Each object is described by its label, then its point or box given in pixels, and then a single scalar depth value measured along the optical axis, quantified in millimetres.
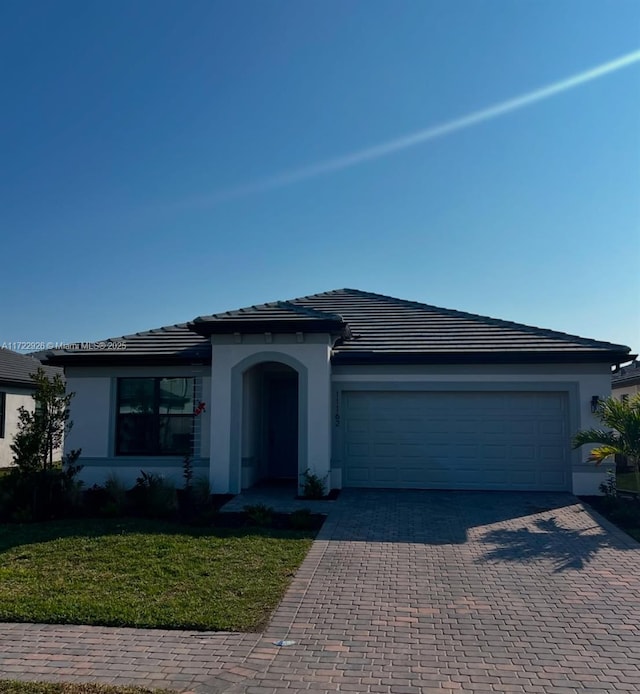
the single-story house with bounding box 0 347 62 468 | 20281
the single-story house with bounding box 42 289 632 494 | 12344
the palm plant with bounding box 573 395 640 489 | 10719
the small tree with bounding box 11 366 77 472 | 10914
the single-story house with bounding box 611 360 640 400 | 24403
